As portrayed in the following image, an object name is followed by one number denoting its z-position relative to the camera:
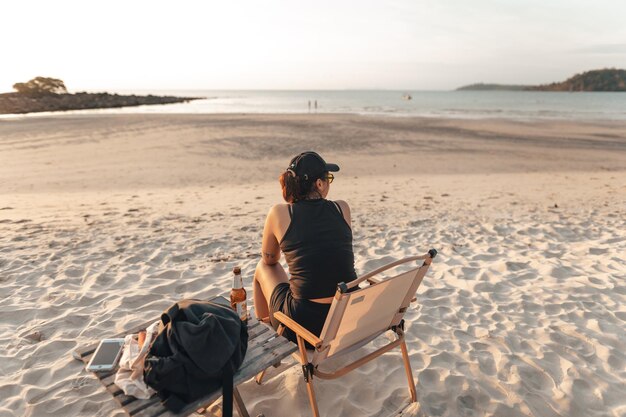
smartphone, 2.42
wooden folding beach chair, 2.42
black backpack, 2.15
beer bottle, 3.09
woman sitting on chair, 2.84
